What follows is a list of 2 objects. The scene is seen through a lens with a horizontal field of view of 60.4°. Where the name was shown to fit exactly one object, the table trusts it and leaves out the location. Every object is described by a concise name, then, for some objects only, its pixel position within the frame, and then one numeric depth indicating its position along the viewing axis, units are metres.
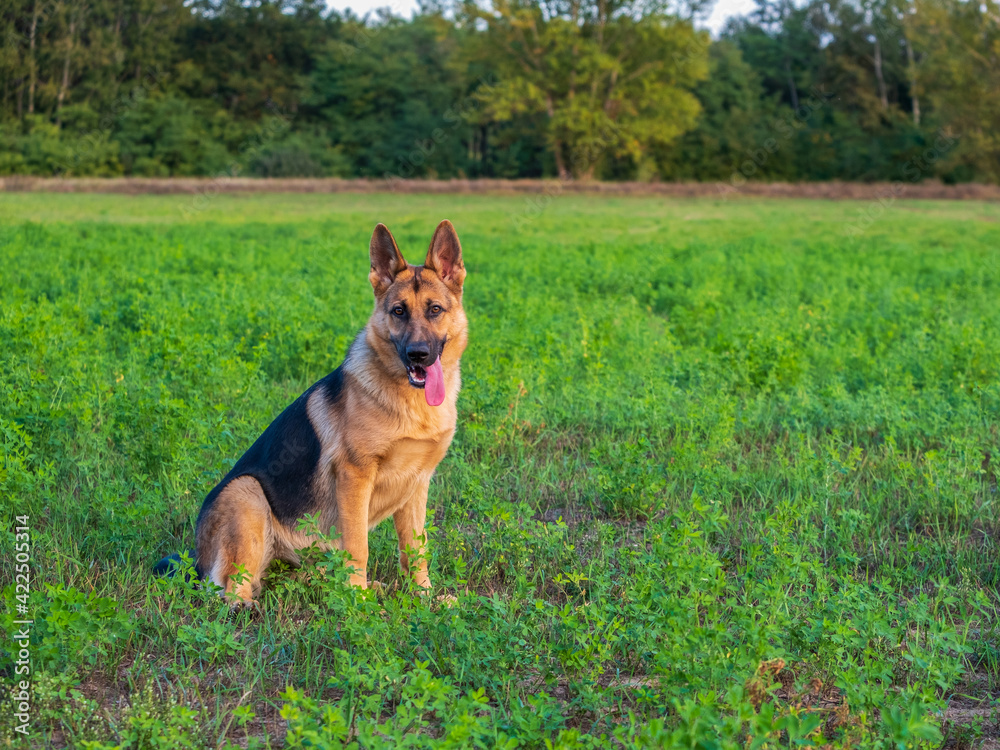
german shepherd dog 3.96
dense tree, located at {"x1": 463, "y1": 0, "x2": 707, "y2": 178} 54.00
